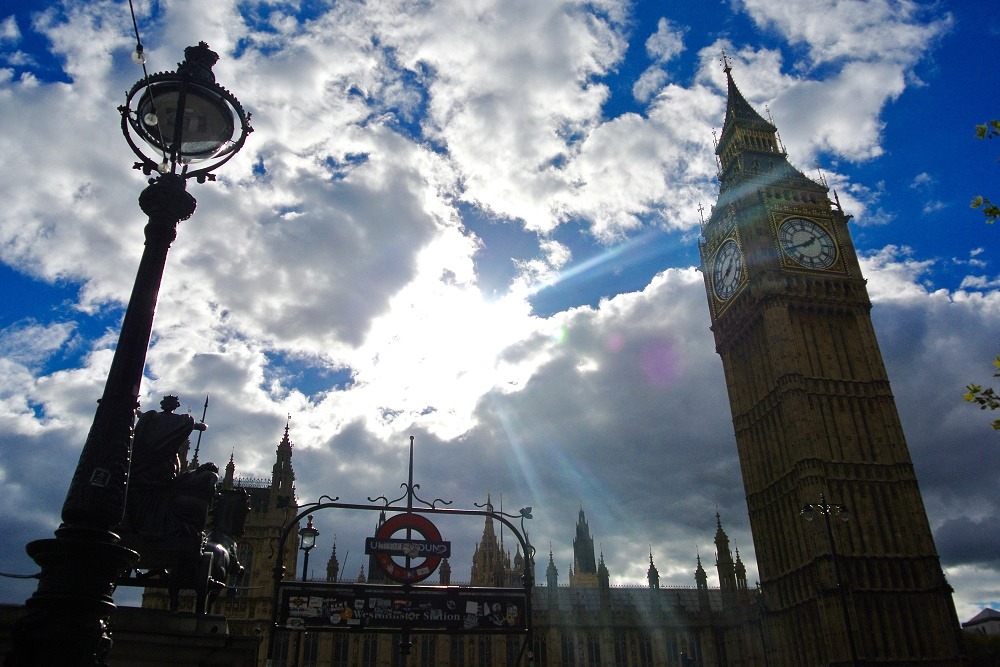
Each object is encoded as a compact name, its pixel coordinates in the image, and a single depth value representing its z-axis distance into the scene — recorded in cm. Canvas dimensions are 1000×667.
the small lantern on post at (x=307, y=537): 1966
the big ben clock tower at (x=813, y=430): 4972
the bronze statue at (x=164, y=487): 1227
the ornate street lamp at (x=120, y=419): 571
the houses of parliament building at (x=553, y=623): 5573
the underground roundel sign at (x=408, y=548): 1650
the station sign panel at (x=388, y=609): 1577
